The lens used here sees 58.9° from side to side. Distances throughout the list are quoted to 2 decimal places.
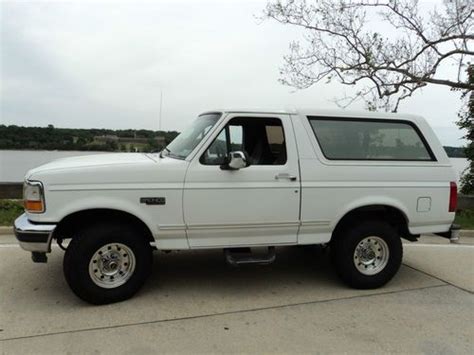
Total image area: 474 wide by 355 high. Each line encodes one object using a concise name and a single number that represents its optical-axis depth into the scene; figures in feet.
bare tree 35.01
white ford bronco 13.50
